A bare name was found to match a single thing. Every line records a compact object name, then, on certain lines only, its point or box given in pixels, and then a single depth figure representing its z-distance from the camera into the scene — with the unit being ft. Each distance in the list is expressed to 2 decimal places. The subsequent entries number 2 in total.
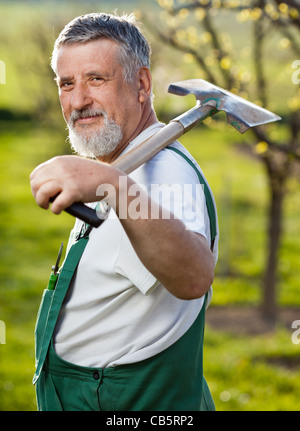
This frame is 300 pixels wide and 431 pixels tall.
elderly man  7.06
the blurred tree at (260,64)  17.01
